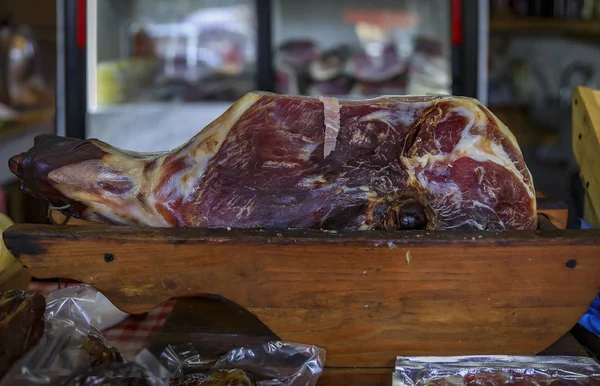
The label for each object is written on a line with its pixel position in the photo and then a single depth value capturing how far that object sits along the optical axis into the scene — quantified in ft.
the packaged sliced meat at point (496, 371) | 3.35
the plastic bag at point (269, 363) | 3.43
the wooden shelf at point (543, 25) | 14.08
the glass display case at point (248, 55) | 10.89
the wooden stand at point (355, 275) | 3.52
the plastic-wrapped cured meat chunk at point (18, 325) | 2.98
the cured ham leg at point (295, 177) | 3.95
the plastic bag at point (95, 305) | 4.41
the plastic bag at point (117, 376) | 2.72
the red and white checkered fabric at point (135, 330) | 4.32
